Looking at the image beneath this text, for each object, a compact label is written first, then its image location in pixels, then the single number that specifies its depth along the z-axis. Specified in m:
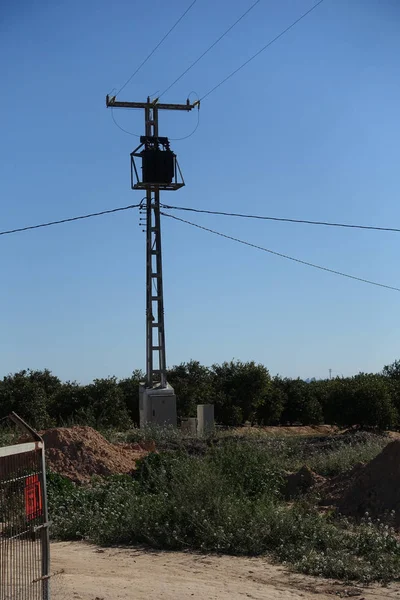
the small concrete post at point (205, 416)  29.18
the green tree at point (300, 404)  45.19
